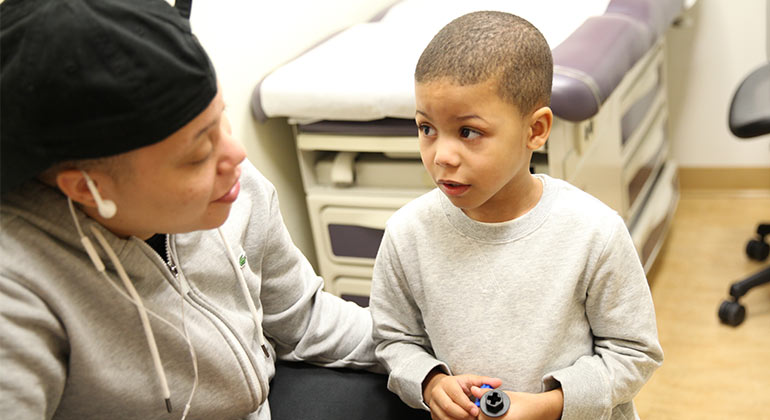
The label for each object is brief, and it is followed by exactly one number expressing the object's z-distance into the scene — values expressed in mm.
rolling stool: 1774
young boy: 851
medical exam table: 1477
